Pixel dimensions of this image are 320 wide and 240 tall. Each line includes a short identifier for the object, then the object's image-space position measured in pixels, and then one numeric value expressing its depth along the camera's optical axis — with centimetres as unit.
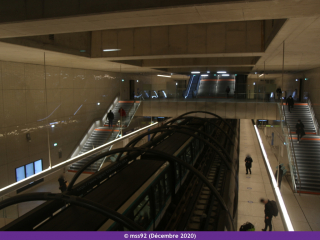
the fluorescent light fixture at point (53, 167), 821
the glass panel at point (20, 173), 973
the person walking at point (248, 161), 1419
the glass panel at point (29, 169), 1014
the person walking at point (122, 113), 1667
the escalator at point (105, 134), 1071
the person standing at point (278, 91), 1865
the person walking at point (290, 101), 1909
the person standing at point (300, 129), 1560
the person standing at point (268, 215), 820
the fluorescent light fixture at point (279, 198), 556
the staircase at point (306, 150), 1285
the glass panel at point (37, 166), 1041
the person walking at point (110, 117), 1545
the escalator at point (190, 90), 2131
